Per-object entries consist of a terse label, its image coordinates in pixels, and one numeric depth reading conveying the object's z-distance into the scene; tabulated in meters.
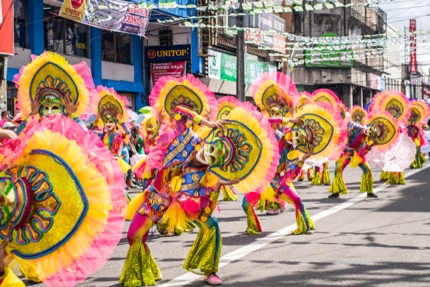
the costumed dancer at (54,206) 4.14
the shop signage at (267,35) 33.72
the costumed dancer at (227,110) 14.07
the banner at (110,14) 17.98
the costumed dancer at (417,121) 21.44
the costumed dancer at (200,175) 6.74
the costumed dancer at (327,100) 16.75
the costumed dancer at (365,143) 14.49
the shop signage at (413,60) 61.41
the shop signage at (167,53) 24.94
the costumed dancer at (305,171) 15.40
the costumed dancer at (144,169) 6.90
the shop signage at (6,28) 16.47
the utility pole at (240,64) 22.23
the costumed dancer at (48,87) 8.42
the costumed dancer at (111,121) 12.94
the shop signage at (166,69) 25.30
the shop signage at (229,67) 30.05
